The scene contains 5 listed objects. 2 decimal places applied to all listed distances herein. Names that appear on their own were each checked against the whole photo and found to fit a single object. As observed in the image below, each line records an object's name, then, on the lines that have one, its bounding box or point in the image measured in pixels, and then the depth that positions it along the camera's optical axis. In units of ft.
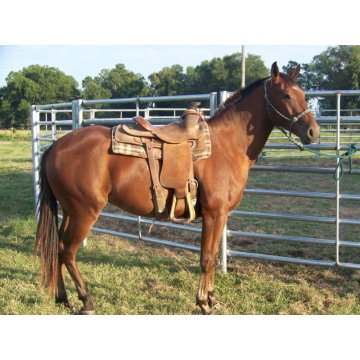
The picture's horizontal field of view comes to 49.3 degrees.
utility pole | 64.06
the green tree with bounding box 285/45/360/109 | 98.16
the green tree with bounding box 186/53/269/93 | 130.52
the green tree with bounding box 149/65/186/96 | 132.57
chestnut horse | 10.66
